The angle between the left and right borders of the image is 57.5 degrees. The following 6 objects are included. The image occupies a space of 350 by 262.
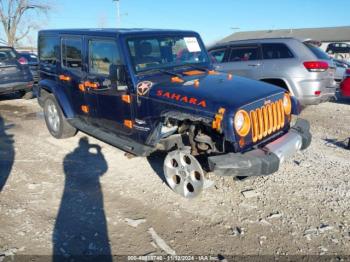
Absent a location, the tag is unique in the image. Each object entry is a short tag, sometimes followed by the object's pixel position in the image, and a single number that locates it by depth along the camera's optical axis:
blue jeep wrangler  3.51
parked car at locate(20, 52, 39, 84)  13.61
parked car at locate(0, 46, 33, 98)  9.62
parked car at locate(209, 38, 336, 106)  7.00
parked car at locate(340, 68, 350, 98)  8.32
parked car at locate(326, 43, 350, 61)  28.33
